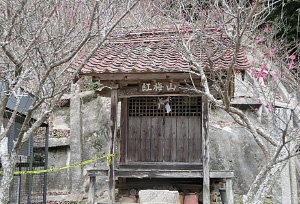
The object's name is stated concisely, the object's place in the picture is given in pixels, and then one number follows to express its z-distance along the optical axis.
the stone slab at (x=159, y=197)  5.78
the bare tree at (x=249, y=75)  3.80
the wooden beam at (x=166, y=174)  6.95
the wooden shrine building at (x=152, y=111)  6.90
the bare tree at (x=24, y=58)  3.96
